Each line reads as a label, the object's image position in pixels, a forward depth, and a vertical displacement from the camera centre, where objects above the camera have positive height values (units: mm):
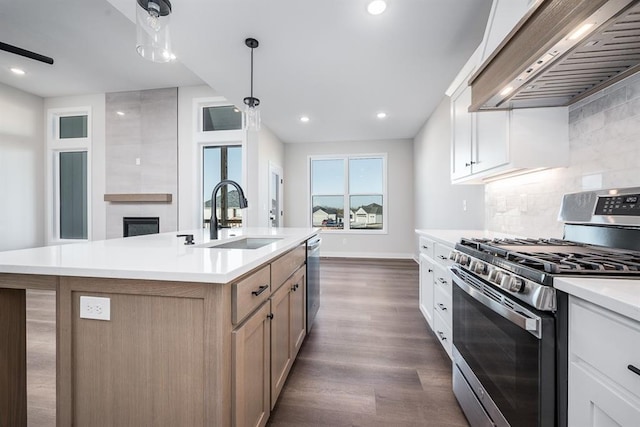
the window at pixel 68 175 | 5418 +716
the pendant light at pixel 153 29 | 1537 +1066
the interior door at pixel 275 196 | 5666 +336
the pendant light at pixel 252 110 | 2669 +1004
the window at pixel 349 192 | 6531 +468
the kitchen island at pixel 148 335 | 939 -439
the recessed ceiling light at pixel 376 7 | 2141 +1607
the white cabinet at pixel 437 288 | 1929 -605
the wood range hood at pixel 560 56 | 927 +642
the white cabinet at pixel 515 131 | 1600 +500
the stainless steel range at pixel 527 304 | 869 -343
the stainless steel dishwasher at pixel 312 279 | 2348 -606
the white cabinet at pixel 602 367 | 640 -393
